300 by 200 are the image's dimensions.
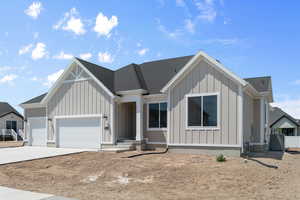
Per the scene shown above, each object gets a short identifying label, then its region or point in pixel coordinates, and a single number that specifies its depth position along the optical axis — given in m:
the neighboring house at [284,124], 32.19
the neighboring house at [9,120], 36.78
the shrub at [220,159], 11.02
